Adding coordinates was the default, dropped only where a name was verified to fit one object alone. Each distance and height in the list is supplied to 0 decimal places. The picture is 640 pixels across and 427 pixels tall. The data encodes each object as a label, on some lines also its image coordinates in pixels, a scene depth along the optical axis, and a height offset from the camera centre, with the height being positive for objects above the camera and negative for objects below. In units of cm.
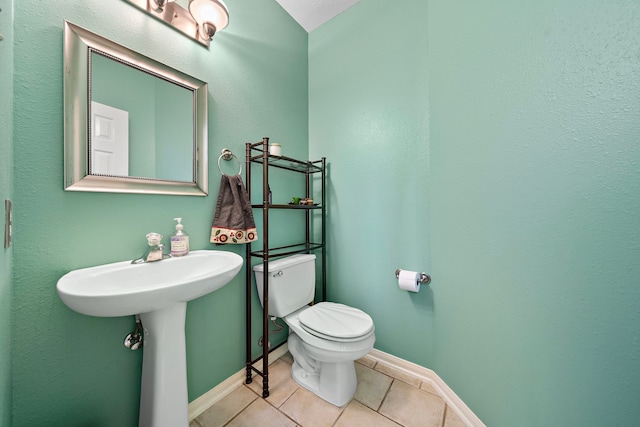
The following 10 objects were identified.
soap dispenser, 99 -14
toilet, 112 -63
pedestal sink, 71 -38
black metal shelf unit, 124 -24
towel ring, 123 +32
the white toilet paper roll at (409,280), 130 -40
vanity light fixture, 102 +93
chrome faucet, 91 -16
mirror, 79 +38
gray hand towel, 117 -2
